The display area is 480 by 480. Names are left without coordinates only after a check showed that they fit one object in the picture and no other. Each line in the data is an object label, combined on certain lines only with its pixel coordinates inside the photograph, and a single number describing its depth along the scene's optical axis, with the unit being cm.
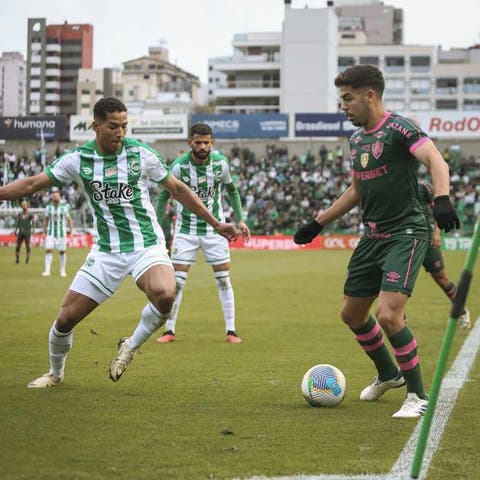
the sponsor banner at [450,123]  5647
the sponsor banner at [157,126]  6141
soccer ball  705
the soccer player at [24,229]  3159
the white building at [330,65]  8581
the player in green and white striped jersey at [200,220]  1191
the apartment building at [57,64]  14188
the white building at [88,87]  13575
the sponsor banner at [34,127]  6225
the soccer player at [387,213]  667
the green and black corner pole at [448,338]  439
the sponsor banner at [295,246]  4631
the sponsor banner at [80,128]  6148
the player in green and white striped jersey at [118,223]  749
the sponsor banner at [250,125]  5934
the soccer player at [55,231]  2553
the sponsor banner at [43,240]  4569
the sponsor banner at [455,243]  4484
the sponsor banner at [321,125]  5781
